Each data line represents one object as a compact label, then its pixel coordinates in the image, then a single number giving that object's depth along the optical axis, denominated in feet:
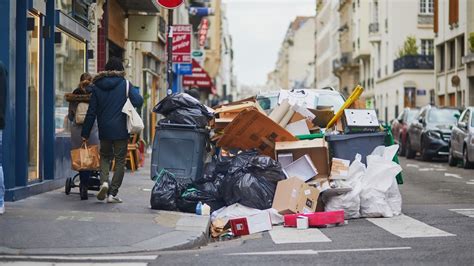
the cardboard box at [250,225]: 35.88
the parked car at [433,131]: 91.30
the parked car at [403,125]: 104.78
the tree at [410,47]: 196.54
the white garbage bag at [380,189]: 39.06
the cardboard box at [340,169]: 39.83
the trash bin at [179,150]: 42.06
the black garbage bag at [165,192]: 39.17
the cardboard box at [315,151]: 41.91
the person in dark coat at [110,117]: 39.81
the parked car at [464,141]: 77.00
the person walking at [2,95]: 33.53
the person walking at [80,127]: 42.35
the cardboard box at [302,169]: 41.11
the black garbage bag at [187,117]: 42.14
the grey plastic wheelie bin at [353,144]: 42.70
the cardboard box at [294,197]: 38.17
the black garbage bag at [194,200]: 39.24
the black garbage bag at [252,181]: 38.68
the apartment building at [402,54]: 197.47
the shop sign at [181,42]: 76.48
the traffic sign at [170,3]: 55.40
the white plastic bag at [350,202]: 38.63
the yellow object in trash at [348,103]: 44.65
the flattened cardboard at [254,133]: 42.11
